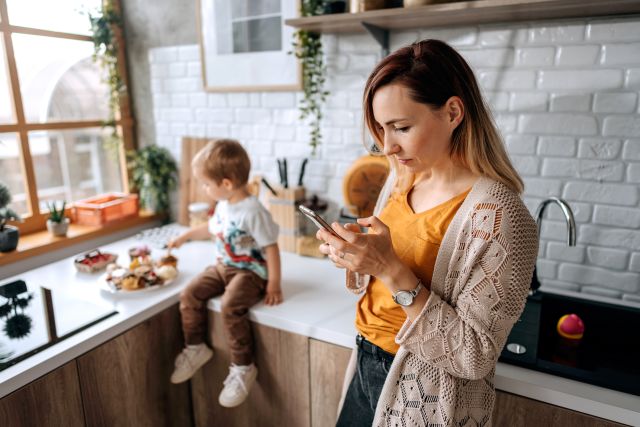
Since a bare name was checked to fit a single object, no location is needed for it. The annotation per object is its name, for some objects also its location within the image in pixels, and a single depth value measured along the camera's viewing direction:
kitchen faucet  1.25
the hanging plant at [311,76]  1.83
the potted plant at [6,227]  1.76
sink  1.10
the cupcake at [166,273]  1.65
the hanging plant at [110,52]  2.15
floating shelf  1.27
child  1.47
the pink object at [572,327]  1.34
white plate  1.56
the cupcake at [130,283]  1.56
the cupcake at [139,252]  1.79
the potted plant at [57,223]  1.97
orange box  2.15
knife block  1.97
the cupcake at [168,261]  1.72
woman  0.82
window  1.88
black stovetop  1.22
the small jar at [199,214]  2.19
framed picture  1.93
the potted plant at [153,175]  2.32
